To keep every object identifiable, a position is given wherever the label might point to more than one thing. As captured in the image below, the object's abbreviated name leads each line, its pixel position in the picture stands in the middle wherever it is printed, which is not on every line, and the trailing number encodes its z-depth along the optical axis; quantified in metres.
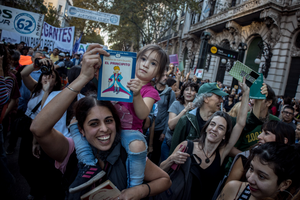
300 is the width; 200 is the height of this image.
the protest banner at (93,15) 11.48
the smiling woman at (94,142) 1.24
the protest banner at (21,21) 7.08
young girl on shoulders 1.32
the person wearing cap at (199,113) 2.72
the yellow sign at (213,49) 8.08
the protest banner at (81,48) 13.35
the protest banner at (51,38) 8.54
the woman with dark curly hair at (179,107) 3.18
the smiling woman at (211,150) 2.13
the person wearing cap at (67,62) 7.67
